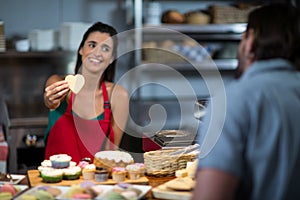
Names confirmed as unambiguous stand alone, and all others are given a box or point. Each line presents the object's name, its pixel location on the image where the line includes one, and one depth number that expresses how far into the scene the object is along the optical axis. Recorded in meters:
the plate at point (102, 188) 2.16
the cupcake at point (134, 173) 2.46
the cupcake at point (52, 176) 2.42
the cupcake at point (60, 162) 2.54
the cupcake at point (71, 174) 2.47
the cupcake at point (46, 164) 2.58
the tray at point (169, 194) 2.20
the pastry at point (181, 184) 2.25
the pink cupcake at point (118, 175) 2.43
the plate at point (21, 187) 2.29
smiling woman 3.25
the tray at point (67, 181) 2.41
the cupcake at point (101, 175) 2.42
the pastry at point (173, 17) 4.69
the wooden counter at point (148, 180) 2.44
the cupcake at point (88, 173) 2.46
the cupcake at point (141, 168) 2.49
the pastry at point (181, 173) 2.47
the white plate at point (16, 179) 2.43
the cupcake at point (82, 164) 2.57
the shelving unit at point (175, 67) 4.65
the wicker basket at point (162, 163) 2.54
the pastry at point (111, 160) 2.55
